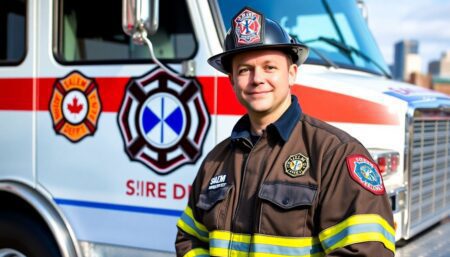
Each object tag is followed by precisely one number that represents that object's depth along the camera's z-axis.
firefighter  1.52
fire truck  2.70
